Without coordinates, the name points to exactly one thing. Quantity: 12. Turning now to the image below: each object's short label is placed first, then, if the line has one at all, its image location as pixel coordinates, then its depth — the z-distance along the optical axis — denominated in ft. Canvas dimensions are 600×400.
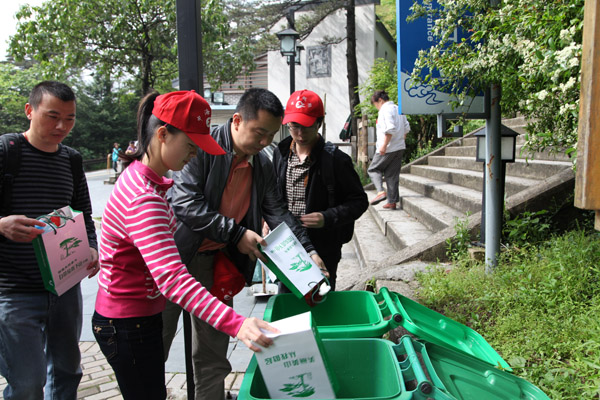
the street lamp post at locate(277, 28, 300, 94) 33.01
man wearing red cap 9.25
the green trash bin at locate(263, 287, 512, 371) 6.23
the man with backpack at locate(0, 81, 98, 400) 6.81
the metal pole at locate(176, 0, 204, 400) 7.54
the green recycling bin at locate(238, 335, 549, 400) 4.60
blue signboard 11.80
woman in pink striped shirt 5.40
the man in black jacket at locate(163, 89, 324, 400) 6.95
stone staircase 13.73
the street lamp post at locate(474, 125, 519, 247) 12.24
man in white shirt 23.27
